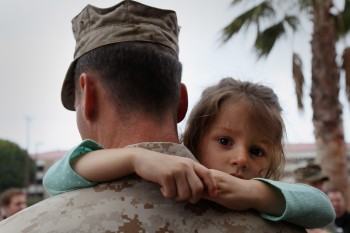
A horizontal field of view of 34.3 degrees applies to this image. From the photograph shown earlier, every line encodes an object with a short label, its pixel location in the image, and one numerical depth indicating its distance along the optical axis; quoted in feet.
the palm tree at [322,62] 27.73
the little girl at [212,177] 4.06
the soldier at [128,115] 4.24
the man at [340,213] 19.28
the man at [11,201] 23.36
